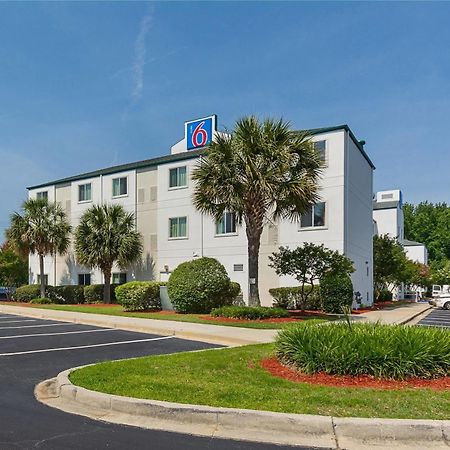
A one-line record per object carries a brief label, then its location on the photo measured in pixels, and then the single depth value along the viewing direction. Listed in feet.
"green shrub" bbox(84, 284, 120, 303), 103.19
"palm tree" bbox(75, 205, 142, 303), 97.35
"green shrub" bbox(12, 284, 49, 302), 110.52
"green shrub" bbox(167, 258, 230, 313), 67.67
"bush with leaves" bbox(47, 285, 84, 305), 106.52
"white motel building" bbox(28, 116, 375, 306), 80.12
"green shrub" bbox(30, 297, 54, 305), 102.01
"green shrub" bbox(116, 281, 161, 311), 74.23
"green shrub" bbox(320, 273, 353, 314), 71.67
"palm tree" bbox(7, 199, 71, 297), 106.32
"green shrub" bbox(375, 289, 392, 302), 124.06
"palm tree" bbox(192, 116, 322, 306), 57.98
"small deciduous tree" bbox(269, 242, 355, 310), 66.23
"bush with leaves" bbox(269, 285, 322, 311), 75.87
